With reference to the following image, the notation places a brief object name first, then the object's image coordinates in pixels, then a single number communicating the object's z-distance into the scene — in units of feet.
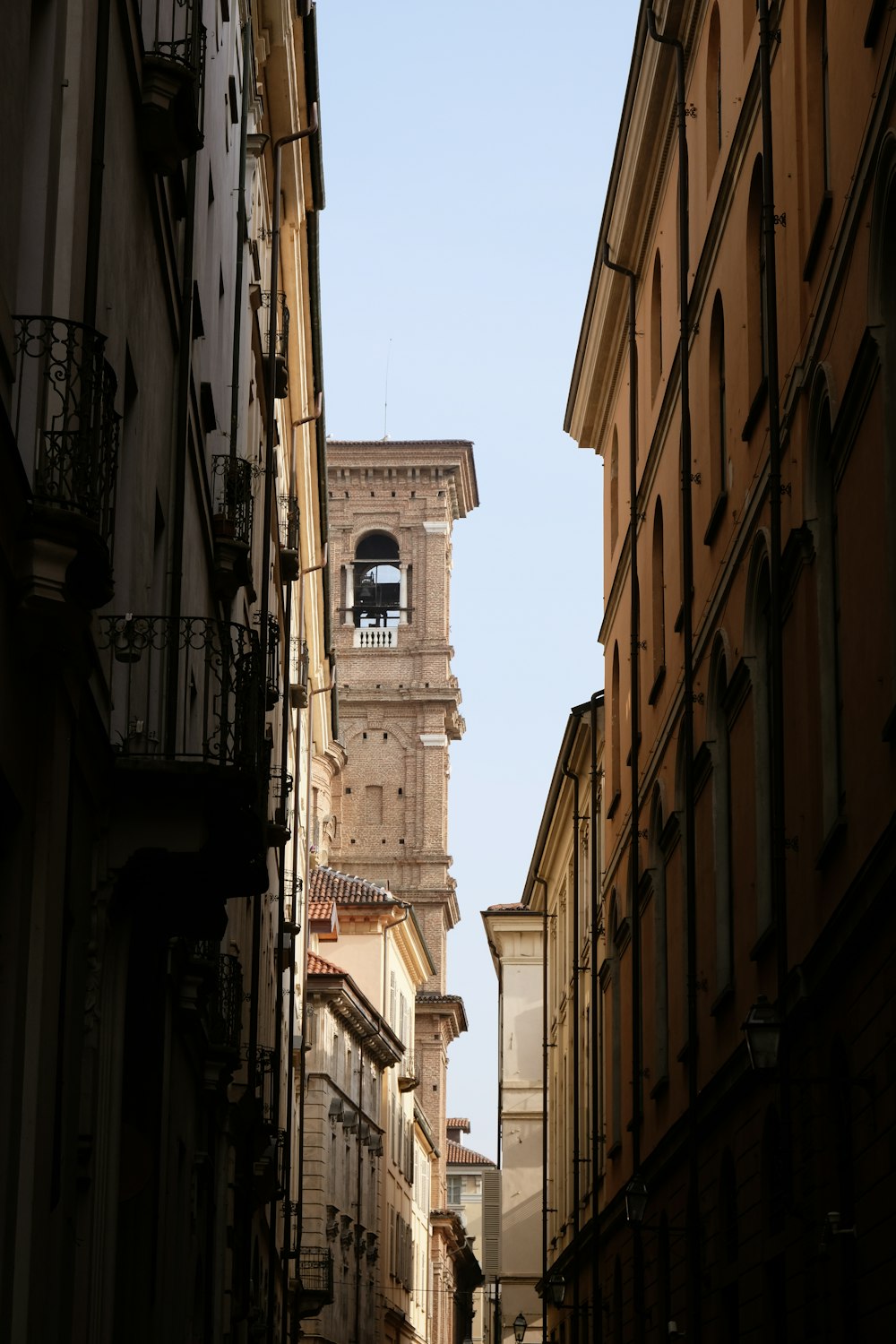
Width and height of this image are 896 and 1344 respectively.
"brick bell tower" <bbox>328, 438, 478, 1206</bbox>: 308.81
